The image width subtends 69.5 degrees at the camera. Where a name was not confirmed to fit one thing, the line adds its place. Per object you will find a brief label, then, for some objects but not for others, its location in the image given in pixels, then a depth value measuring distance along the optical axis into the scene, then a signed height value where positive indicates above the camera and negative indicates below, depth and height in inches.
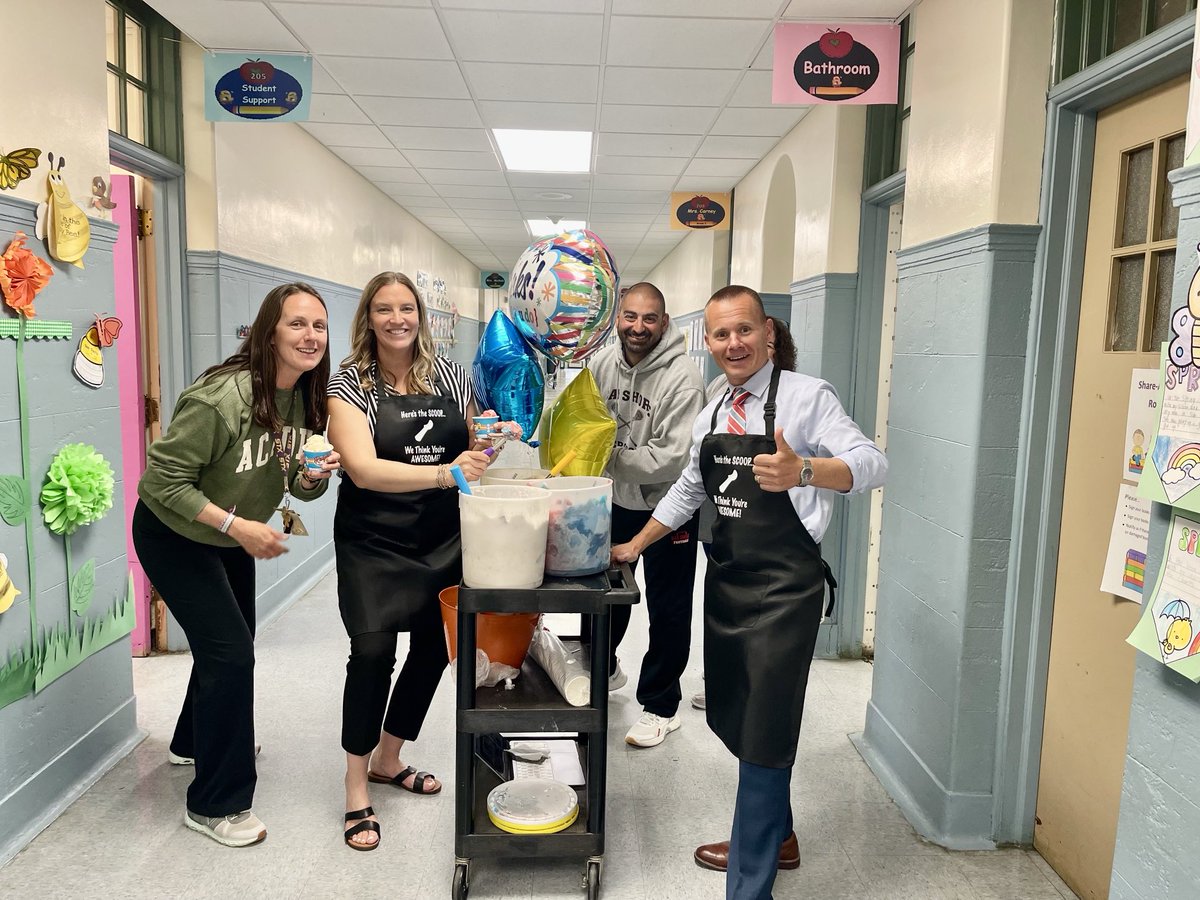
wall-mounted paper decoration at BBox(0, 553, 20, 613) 94.0 -26.2
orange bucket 88.0 -27.5
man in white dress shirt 79.9 -17.7
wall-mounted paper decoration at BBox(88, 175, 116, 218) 111.8 +20.0
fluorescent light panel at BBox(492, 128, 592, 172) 206.5 +54.5
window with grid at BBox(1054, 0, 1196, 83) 79.5 +34.8
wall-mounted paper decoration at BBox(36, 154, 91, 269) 101.0 +14.9
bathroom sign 126.3 +45.5
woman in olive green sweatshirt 89.9 -15.5
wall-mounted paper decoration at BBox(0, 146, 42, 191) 93.1 +20.0
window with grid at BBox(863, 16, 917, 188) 144.5 +40.5
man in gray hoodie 116.9 -11.9
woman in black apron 92.9 -15.4
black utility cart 82.4 -34.7
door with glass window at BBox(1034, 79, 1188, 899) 81.4 -7.5
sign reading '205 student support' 144.1 +45.0
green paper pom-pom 103.7 -17.1
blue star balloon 95.6 -1.3
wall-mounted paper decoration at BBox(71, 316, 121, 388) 109.0 +0.1
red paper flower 94.3 +8.1
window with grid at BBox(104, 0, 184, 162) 136.9 +45.9
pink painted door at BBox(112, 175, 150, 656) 146.3 -0.7
